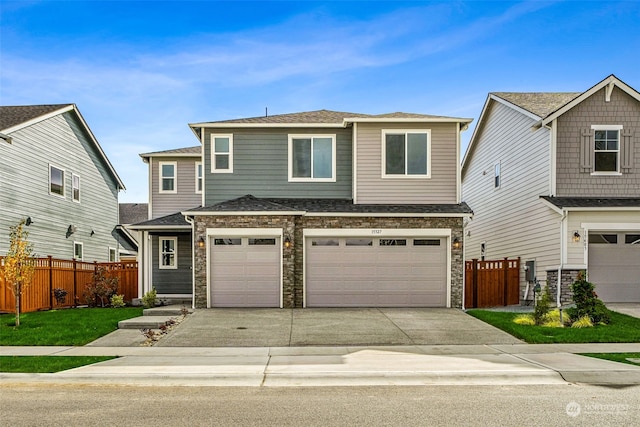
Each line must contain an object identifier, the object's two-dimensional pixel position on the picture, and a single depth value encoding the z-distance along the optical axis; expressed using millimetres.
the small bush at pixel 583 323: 13851
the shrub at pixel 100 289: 20344
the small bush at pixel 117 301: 20016
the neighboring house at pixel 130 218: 31712
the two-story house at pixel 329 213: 17516
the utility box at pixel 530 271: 19391
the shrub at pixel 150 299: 19500
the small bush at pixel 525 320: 14287
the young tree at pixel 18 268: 14406
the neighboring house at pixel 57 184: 20688
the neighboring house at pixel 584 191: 17500
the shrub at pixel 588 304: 14250
